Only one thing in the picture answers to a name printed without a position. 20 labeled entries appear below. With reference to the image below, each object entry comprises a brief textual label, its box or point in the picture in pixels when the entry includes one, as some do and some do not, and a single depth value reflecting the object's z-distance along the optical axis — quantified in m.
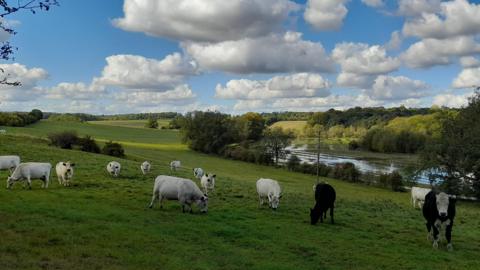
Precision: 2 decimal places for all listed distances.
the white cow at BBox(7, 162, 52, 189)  22.20
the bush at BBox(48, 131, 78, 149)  62.84
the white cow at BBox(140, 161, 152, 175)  36.78
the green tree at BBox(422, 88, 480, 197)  47.12
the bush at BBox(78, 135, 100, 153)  64.20
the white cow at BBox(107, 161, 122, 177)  31.02
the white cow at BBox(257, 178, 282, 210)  21.69
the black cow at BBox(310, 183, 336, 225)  18.34
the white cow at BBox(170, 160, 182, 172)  49.17
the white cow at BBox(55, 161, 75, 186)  24.72
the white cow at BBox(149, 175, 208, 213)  18.31
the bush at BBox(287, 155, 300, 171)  85.38
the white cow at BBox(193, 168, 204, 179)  40.93
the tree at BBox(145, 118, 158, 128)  172.75
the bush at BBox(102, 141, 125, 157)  65.62
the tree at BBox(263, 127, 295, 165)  99.12
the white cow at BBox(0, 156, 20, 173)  26.32
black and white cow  15.40
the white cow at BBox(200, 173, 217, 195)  27.12
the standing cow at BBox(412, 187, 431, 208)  34.75
